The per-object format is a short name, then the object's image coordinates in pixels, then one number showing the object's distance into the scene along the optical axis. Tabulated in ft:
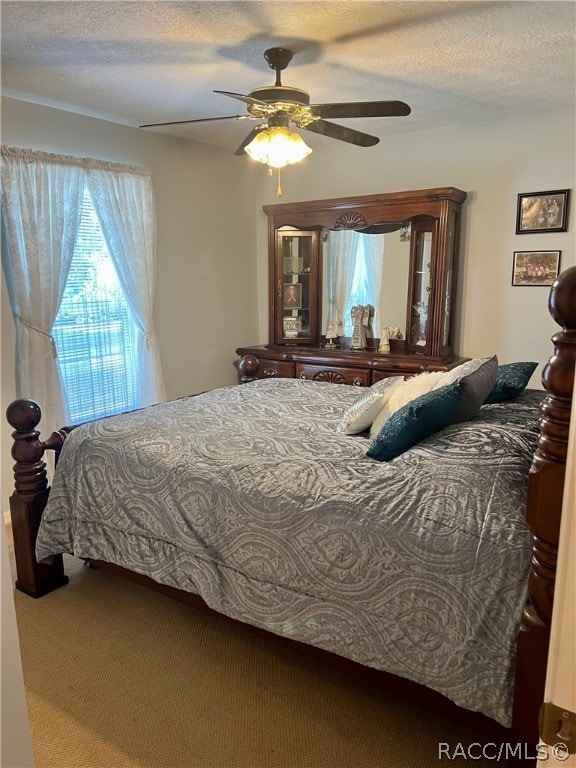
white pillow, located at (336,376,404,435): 7.82
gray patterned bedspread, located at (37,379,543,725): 5.14
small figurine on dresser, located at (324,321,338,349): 15.14
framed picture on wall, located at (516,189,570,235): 12.10
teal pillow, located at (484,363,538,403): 8.34
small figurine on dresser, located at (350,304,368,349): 14.60
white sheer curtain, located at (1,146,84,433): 10.53
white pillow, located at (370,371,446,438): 7.66
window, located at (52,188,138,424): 11.93
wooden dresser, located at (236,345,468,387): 12.92
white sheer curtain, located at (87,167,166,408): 12.21
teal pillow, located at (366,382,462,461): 6.50
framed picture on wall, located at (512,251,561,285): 12.35
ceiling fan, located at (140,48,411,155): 7.70
